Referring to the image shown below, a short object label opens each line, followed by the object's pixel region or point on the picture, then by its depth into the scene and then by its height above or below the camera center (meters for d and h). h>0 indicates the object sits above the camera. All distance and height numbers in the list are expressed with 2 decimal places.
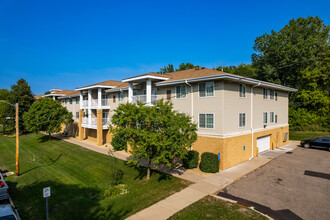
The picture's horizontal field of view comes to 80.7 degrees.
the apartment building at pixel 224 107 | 15.75 +0.24
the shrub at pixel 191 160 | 15.79 -4.18
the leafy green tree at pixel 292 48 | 33.03 +10.72
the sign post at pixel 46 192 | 8.24 -3.50
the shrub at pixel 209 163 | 14.95 -4.20
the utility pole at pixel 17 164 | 16.53 -4.62
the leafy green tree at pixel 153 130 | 12.38 -1.35
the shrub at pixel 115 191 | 12.20 -5.24
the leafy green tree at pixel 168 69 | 55.66 +11.78
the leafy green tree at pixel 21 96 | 40.38 +2.98
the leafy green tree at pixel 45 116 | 28.36 -0.96
